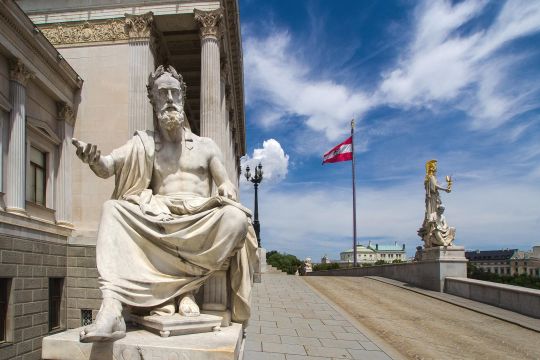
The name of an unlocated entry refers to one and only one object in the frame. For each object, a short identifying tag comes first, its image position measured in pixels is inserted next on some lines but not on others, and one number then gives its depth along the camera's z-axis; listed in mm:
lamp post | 25956
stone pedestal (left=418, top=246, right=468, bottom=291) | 12859
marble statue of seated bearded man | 2979
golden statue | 13312
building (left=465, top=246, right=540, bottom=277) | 79750
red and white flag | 26712
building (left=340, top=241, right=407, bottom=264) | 119875
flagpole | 26281
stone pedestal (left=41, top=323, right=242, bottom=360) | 2523
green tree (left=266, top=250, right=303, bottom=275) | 49928
